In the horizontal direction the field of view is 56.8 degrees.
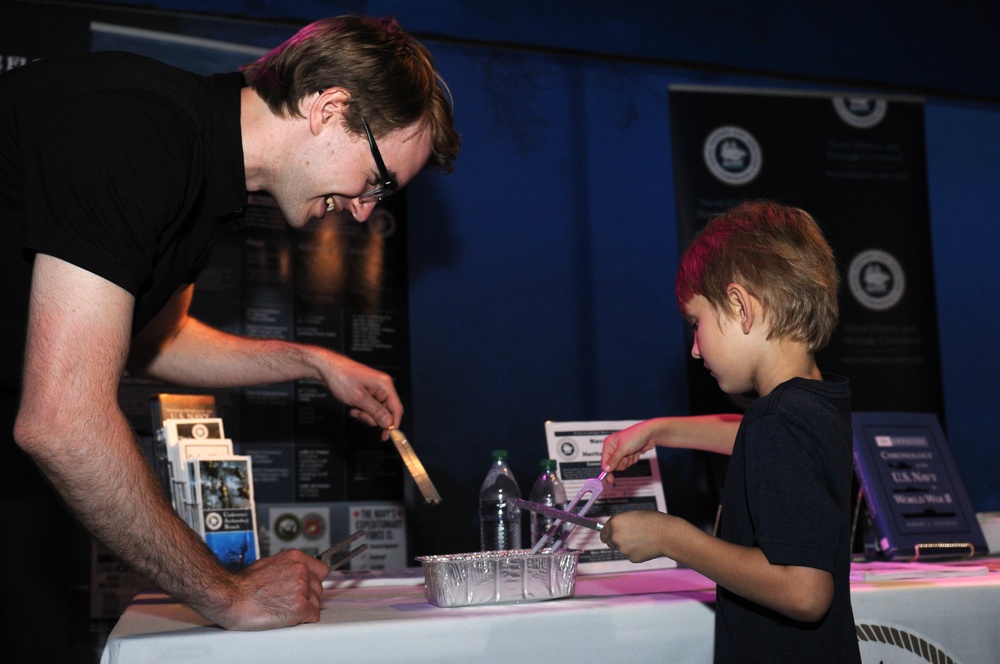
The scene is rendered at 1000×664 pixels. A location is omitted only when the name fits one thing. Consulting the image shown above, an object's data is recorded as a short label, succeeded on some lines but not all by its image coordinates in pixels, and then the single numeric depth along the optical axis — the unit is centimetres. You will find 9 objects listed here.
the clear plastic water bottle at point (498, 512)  228
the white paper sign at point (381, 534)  318
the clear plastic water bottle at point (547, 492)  203
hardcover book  215
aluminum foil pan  157
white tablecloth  134
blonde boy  125
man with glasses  118
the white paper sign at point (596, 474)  202
